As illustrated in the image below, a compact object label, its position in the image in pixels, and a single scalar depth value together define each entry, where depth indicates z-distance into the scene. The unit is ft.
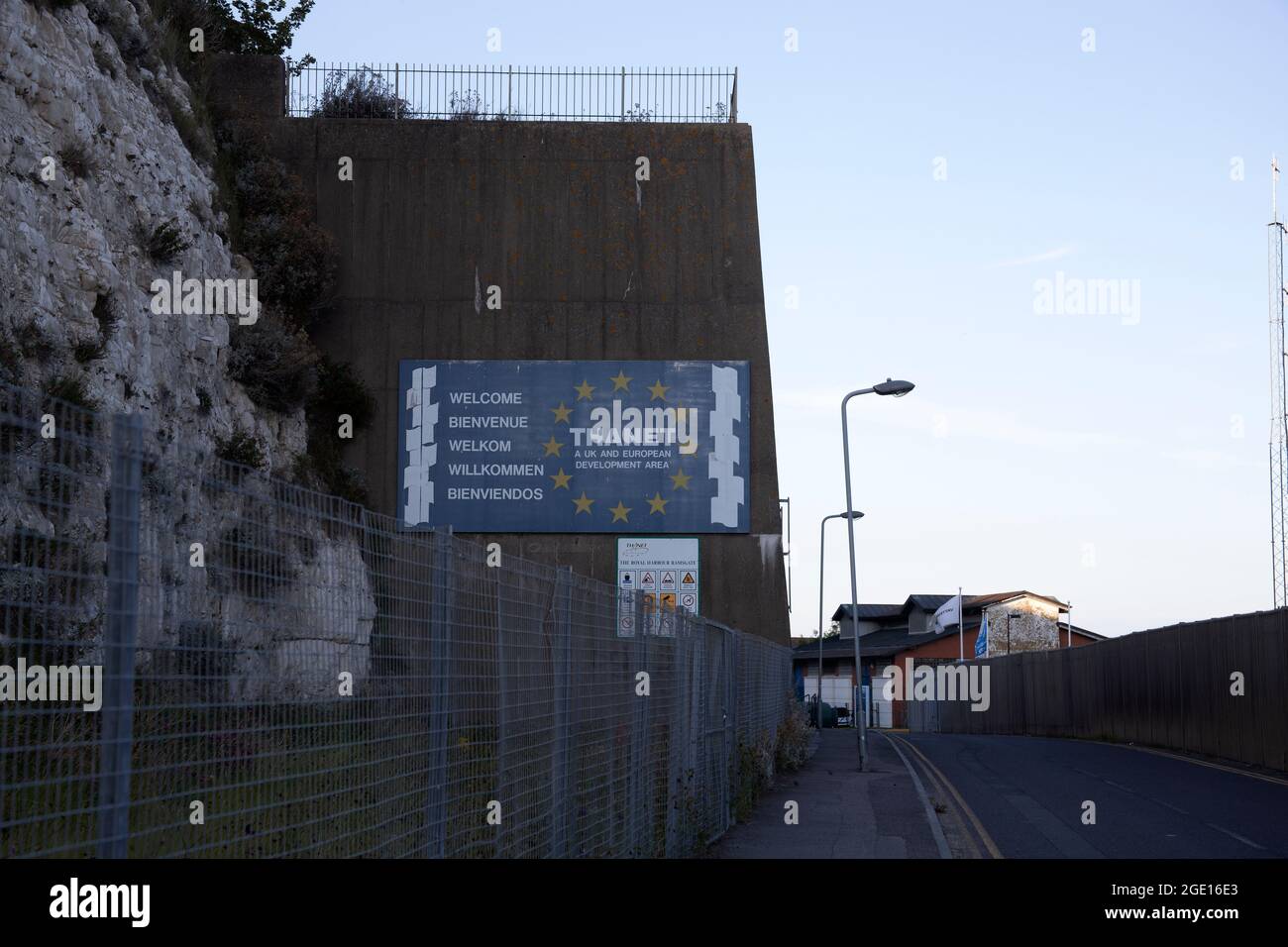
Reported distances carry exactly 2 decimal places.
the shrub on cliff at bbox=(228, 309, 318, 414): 74.33
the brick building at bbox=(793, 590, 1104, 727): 281.33
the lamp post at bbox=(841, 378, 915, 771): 83.46
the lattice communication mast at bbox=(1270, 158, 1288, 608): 167.32
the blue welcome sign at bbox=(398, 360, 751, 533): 88.17
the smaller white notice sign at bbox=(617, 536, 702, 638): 88.22
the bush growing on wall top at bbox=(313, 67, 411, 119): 97.40
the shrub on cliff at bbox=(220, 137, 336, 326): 86.12
